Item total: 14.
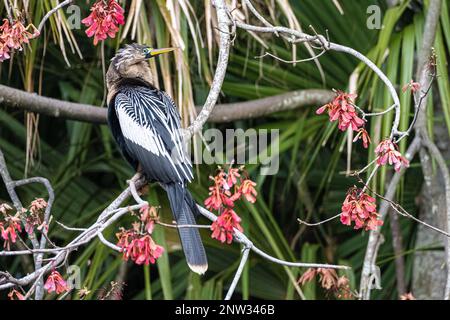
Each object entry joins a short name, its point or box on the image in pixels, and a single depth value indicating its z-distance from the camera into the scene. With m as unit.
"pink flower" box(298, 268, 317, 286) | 7.43
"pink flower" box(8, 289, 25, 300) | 5.30
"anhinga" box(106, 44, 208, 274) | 6.89
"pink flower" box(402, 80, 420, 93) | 5.63
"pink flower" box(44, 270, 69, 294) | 5.29
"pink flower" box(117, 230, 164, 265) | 5.07
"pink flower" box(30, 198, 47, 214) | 5.64
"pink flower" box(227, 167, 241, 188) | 5.24
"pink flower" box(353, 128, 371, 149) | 5.40
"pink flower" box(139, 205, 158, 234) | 4.93
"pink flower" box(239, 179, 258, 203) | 5.36
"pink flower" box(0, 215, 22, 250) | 5.40
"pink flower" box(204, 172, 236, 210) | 5.18
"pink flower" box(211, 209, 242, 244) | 5.05
